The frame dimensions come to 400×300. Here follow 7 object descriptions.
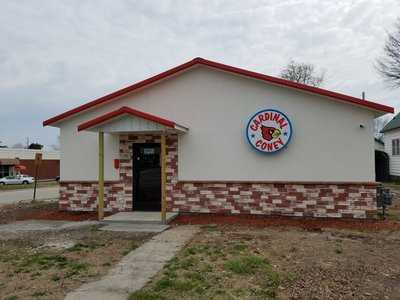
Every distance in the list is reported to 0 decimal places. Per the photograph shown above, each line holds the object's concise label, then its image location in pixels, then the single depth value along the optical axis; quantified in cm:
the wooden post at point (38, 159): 1804
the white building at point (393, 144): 2592
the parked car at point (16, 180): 4528
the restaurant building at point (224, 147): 1030
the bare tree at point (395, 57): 2422
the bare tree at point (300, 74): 3731
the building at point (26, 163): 5025
